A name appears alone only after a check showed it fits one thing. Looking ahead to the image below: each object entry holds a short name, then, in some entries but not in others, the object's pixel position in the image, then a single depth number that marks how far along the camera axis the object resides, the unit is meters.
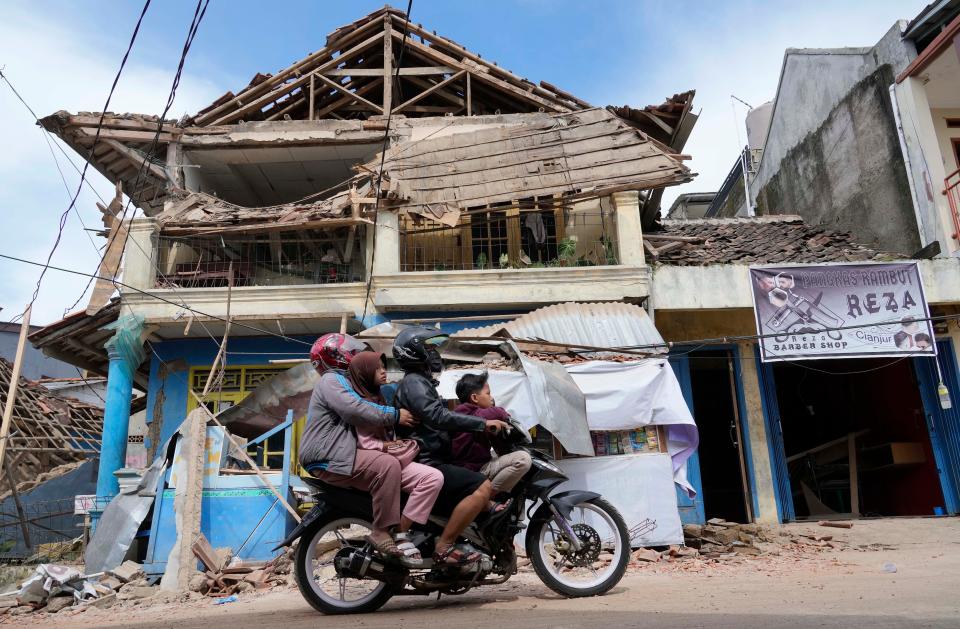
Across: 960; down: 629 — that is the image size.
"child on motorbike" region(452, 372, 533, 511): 4.31
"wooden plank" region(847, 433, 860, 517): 11.90
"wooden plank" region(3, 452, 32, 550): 12.00
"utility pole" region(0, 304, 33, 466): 8.63
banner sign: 10.73
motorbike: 4.26
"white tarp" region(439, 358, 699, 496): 8.50
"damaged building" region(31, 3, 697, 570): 11.42
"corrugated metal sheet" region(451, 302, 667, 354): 10.06
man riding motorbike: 4.23
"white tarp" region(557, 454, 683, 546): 8.32
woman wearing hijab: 4.20
